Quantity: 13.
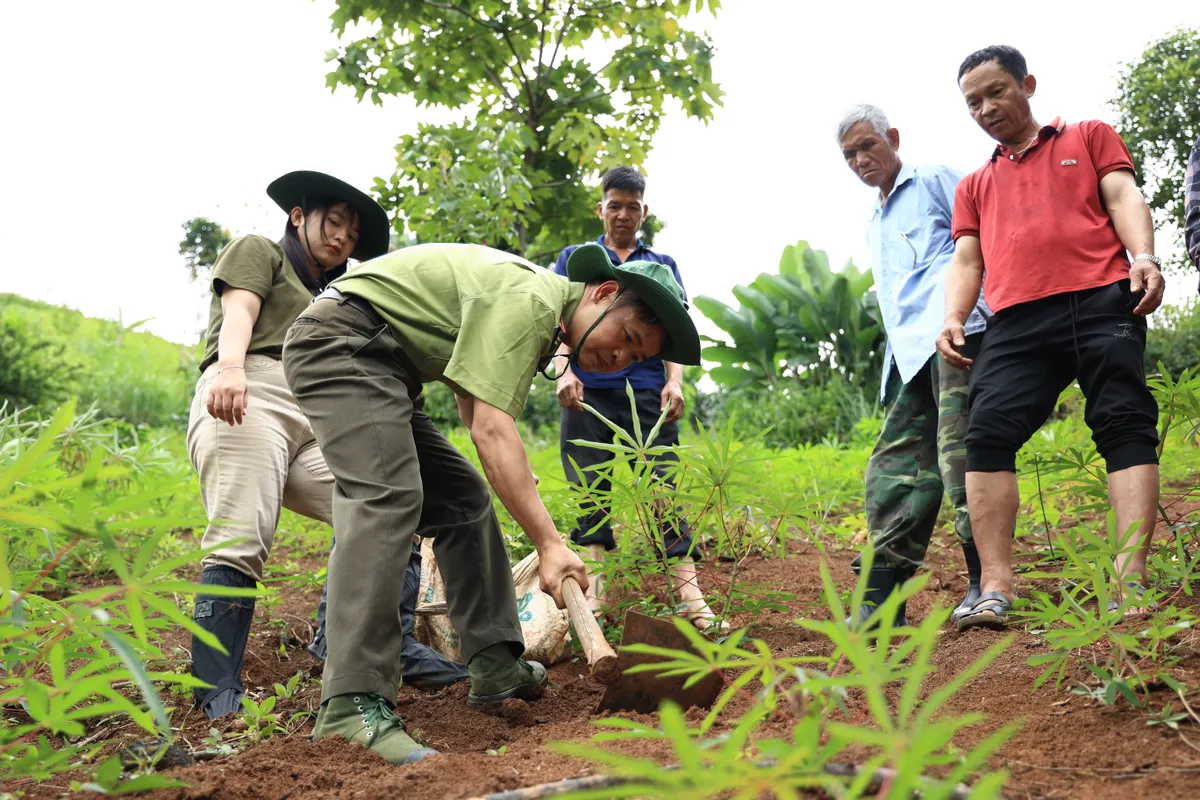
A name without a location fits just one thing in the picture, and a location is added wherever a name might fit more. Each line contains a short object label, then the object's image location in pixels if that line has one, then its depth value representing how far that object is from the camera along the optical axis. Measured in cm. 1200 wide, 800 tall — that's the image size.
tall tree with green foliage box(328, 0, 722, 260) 551
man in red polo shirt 244
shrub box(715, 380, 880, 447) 834
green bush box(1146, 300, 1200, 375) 1018
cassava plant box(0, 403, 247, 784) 113
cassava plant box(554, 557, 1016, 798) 85
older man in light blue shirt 297
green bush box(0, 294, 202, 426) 760
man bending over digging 210
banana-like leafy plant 944
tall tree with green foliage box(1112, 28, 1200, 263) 1390
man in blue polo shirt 330
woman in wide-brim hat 249
